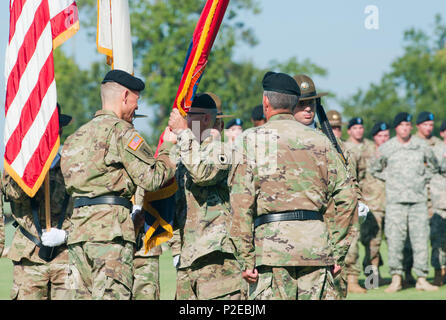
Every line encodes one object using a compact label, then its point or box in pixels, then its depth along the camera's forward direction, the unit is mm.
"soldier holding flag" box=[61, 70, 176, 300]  13141
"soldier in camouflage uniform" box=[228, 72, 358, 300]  12336
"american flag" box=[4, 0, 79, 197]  15461
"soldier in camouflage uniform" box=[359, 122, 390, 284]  27953
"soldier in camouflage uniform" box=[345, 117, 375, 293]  28609
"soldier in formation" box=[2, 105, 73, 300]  16016
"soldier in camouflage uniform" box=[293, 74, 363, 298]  15604
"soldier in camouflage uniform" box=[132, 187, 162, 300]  15750
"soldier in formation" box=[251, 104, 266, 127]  24703
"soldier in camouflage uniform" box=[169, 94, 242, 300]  13891
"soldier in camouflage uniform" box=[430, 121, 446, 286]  27406
